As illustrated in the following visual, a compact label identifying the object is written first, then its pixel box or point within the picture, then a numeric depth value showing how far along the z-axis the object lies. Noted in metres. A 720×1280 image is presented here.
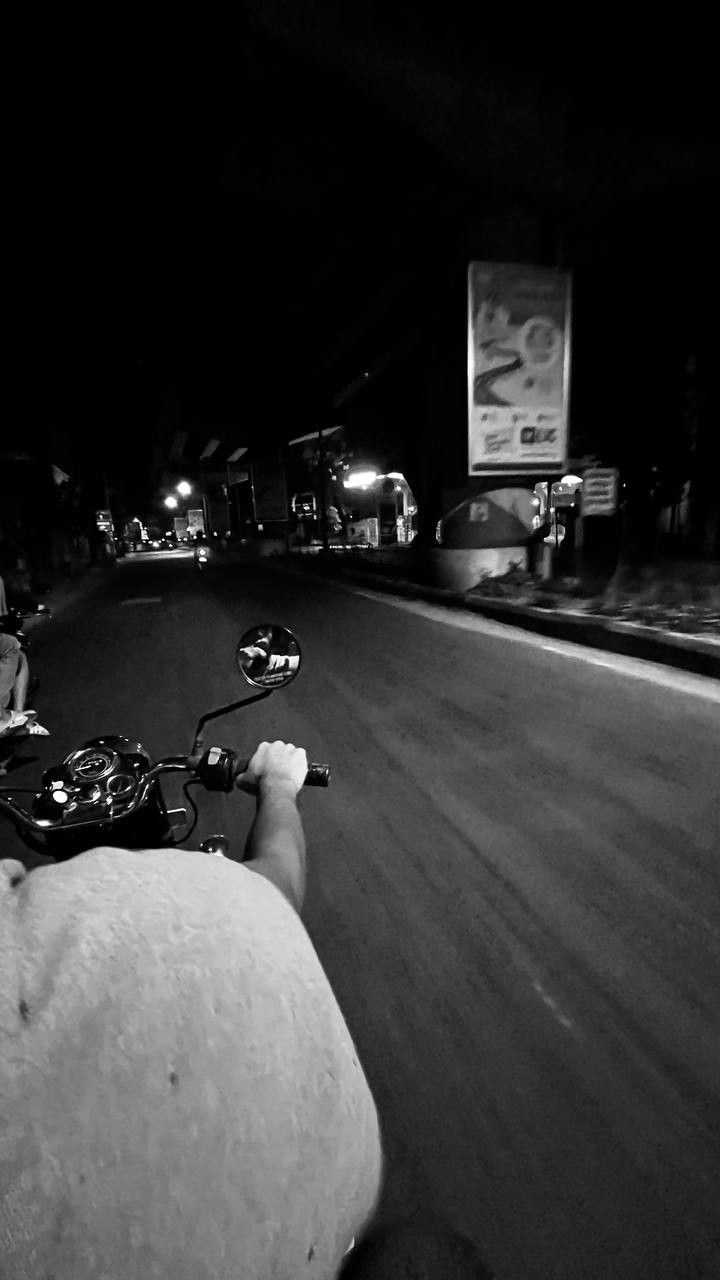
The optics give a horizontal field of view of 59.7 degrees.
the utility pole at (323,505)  29.61
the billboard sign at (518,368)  15.51
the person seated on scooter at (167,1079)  0.68
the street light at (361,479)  37.81
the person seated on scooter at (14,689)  5.15
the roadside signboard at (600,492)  12.59
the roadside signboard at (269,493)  54.59
